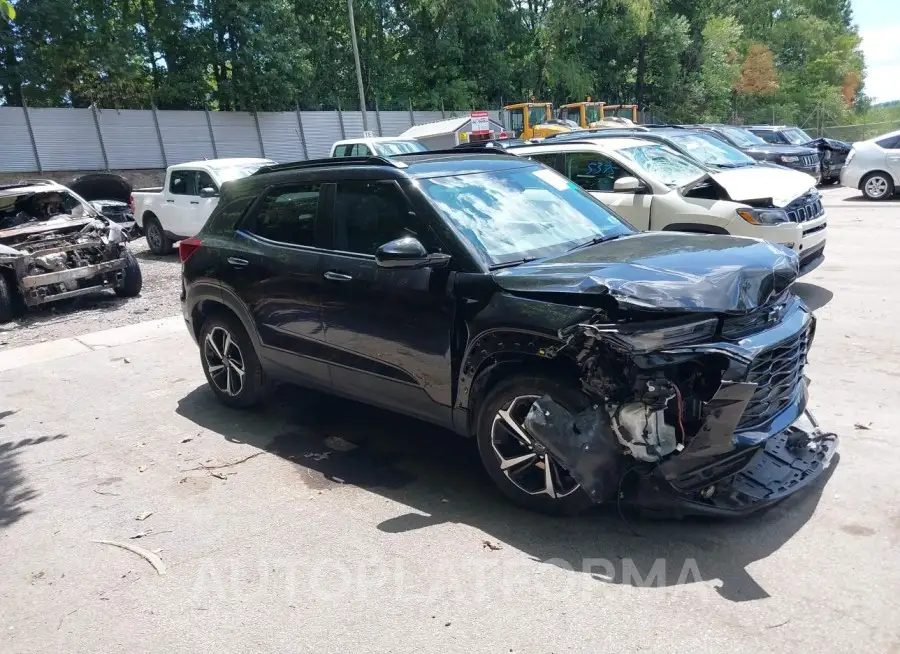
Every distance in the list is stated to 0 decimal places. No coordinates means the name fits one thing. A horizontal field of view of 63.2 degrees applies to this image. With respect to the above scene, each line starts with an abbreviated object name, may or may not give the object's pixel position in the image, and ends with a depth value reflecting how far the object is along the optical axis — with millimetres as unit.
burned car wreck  9680
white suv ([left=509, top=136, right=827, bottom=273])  7715
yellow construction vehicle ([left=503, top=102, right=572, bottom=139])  26969
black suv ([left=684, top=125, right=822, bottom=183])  18297
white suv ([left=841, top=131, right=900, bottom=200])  16328
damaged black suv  3471
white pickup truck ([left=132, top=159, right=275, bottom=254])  13664
